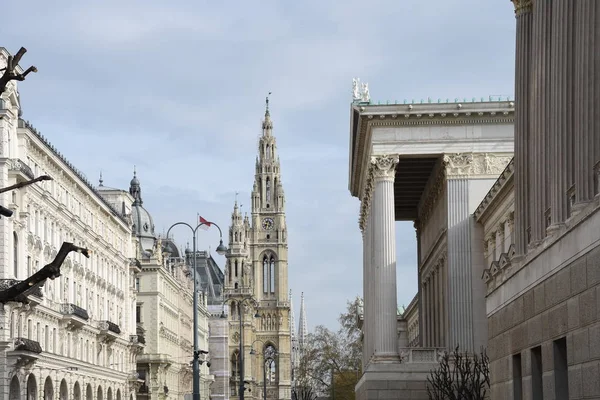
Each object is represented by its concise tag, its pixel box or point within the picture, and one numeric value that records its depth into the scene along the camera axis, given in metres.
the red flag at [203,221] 62.98
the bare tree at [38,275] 16.95
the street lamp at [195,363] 47.12
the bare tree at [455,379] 41.62
